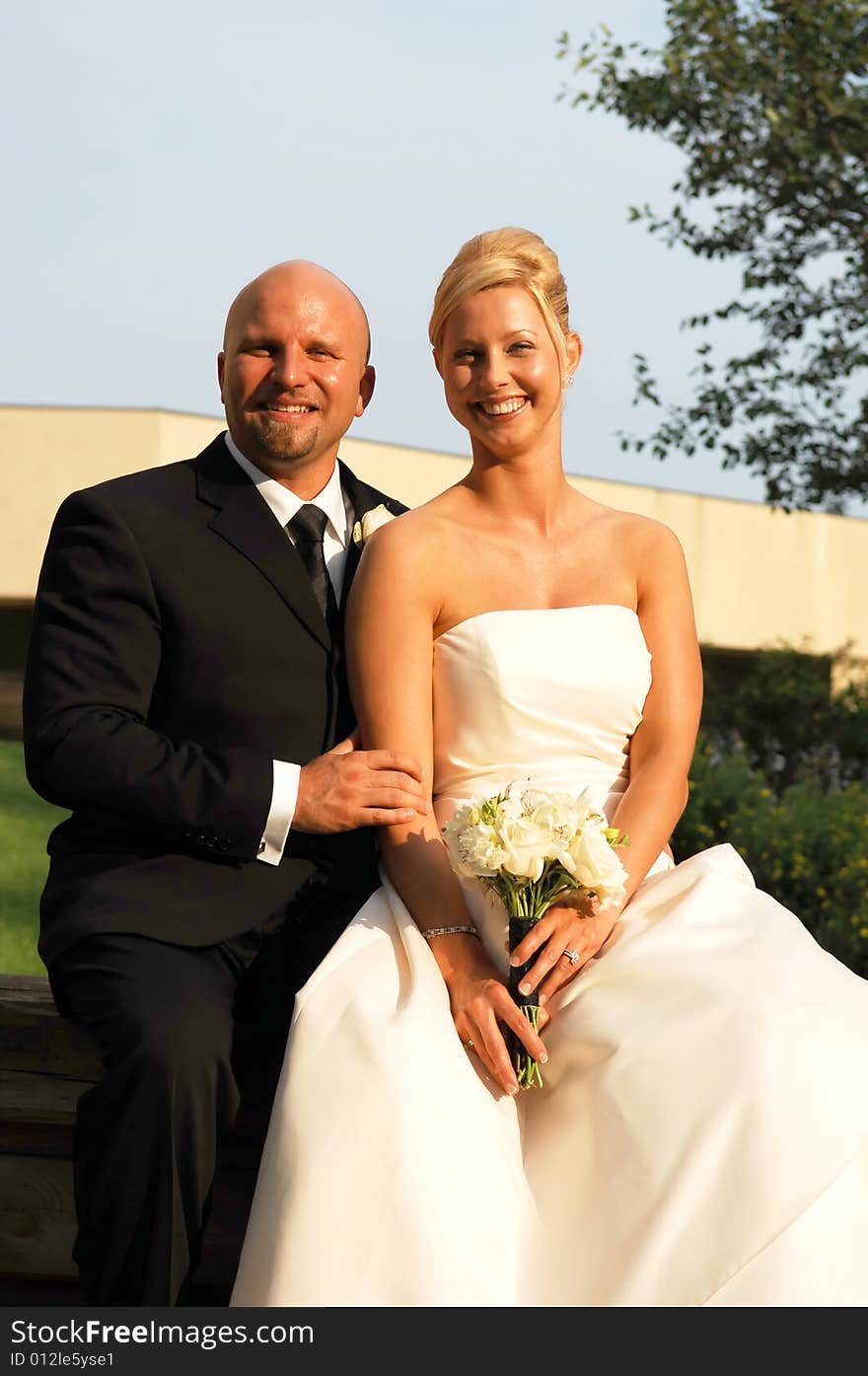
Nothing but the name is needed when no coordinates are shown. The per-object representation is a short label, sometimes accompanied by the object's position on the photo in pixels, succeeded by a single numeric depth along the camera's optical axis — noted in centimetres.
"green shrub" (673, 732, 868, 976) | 842
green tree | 1042
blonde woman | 308
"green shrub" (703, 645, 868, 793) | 1462
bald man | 329
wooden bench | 389
